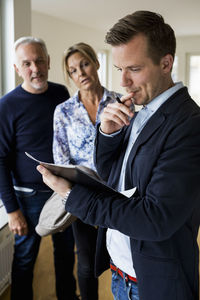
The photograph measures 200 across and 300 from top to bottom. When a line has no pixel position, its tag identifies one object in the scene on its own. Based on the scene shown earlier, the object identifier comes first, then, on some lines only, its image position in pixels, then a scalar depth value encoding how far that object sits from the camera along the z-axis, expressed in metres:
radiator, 2.17
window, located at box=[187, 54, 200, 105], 7.93
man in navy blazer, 0.81
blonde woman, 1.66
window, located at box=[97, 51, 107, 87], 7.21
